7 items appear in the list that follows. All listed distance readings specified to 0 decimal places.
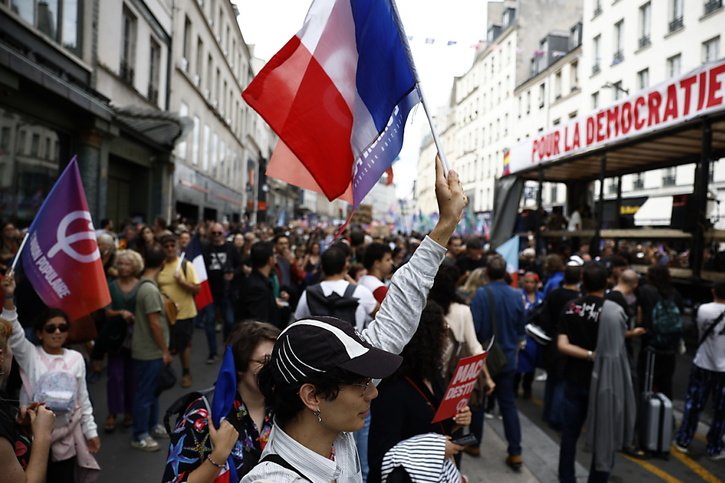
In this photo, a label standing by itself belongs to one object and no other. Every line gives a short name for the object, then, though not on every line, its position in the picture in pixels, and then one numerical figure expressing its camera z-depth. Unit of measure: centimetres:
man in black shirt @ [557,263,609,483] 404
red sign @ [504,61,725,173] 587
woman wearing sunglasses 305
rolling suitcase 486
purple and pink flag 360
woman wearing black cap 144
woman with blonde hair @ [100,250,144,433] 483
